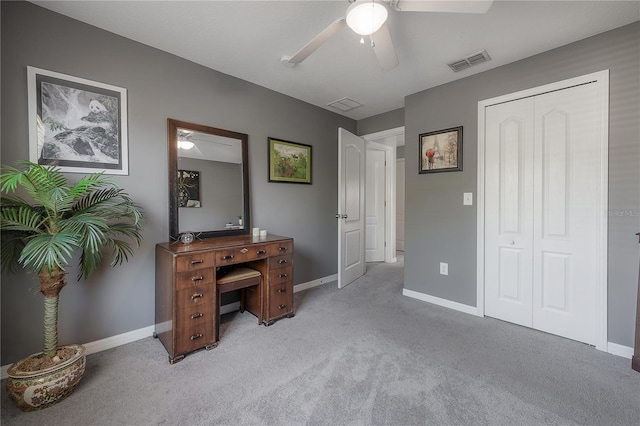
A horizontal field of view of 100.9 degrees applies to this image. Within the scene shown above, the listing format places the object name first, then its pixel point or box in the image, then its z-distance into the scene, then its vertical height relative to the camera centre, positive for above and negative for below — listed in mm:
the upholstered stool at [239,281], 2176 -619
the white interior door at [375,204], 5156 +95
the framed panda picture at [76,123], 1792 +631
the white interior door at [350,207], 3404 +27
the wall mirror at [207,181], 2369 +277
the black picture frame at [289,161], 3119 +593
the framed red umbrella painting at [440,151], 2805 +640
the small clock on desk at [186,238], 2268 -248
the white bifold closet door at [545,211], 2125 -23
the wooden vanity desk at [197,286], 1896 -601
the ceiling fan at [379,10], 1324 +1022
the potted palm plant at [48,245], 1400 -200
